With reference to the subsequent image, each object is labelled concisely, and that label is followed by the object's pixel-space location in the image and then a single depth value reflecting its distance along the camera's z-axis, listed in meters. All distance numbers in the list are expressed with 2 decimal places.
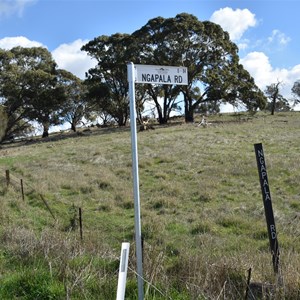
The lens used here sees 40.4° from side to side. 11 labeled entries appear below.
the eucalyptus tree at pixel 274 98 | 62.79
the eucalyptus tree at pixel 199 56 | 41.47
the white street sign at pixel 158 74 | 4.36
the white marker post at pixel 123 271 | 3.76
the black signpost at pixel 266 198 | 5.09
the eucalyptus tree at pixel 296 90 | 80.94
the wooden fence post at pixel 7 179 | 13.74
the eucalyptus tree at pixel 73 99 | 53.16
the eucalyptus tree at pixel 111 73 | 47.66
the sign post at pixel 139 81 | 4.21
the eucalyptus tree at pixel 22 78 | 47.41
